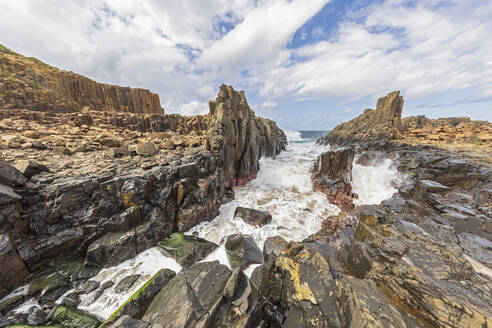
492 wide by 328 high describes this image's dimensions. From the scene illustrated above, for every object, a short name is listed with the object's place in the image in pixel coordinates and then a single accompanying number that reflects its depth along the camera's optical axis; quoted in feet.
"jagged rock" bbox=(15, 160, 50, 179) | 19.94
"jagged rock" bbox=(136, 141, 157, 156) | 33.24
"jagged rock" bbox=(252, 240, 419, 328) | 9.60
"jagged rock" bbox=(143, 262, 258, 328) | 10.60
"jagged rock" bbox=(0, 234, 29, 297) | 14.89
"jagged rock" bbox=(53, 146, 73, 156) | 28.76
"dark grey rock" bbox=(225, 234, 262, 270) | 20.93
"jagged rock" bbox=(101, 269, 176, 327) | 13.47
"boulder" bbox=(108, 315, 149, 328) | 9.97
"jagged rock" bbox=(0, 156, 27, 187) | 17.56
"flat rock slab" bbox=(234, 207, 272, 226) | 31.14
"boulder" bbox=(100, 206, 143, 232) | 21.34
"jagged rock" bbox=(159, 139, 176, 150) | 39.55
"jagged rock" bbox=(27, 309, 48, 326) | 13.08
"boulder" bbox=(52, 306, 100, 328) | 13.44
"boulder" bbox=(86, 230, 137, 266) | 19.12
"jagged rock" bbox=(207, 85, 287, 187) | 44.51
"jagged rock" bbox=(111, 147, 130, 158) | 30.94
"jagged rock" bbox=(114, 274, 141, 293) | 17.02
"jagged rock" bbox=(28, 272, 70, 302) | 15.42
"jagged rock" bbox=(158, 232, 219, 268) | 21.13
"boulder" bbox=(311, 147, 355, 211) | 41.18
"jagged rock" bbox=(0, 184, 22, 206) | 15.95
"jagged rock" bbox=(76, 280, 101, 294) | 16.52
